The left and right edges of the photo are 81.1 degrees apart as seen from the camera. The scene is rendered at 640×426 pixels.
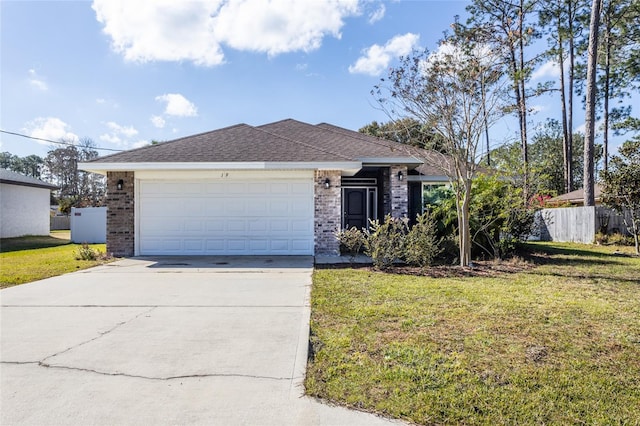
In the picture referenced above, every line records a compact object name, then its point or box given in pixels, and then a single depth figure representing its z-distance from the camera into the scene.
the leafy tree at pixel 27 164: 52.53
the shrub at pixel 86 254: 10.10
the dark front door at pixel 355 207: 12.91
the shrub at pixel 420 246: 8.56
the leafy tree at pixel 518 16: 14.07
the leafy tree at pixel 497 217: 9.67
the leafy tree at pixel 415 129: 9.59
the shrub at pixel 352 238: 9.13
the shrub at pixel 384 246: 8.38
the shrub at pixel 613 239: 14.30
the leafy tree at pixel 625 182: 11.98
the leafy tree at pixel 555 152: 34.66
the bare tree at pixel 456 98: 8.59
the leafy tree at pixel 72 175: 43.87
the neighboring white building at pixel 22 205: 17.76
